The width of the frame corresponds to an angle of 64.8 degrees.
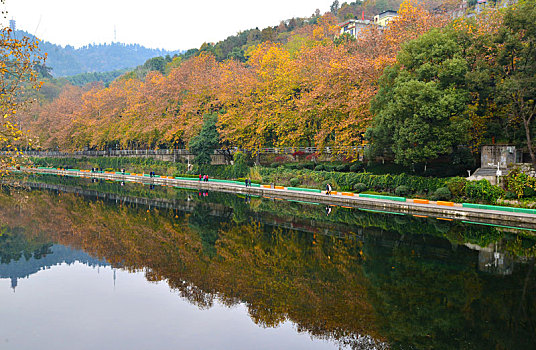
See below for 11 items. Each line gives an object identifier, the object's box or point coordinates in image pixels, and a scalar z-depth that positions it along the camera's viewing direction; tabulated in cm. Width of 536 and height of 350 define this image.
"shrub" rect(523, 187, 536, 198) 2411
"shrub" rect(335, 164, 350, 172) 3591
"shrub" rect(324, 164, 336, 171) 3650
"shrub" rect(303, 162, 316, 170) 3934
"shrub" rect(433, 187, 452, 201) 2662
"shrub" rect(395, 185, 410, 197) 2898
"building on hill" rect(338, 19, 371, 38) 8444
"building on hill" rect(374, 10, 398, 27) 8494
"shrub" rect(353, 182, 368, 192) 3181
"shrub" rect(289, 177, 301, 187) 3747
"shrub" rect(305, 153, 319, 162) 4081
